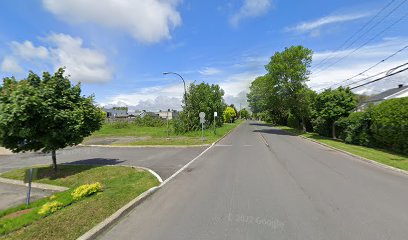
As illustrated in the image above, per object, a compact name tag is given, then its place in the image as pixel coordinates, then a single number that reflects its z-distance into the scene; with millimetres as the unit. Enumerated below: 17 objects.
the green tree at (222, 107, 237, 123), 84238
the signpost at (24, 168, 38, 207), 7566
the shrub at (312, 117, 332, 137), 29534
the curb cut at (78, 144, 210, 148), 21342
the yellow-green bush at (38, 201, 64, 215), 6035
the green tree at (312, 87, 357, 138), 25922
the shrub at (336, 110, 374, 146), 20208
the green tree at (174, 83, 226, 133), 35812
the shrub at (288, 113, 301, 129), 47269
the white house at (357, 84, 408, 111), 41219
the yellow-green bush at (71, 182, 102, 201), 7156
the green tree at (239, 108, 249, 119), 169550
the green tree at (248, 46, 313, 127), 36281
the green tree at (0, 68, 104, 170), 9586
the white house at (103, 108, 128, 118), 113262
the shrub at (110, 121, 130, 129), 44625
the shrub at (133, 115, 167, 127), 49031
